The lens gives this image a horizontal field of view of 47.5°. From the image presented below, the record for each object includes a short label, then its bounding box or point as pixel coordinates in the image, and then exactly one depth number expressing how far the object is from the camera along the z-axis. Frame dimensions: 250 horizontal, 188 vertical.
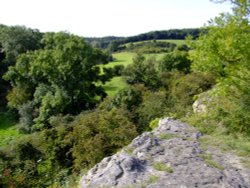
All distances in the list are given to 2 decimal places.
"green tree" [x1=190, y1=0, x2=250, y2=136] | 9.23
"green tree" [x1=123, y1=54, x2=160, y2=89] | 34.03
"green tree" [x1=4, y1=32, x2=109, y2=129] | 27.53
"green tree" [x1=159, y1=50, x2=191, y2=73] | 39.78
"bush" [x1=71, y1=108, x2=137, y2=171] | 14.85
